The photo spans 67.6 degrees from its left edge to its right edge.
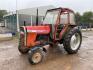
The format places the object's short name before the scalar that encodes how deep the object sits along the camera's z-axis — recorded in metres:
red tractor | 2.79
